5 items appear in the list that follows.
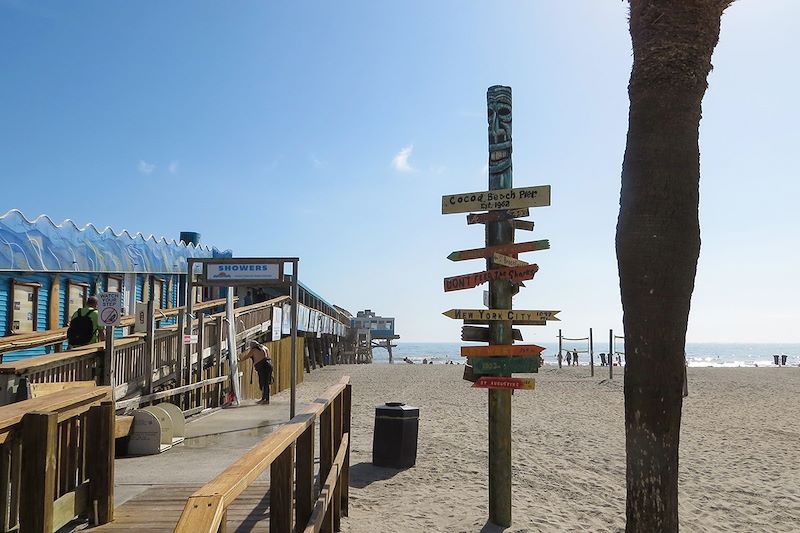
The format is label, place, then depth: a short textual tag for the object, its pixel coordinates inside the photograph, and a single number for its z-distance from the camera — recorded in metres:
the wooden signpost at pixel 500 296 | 6.73
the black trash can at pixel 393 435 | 9.62
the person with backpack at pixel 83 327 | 9.68
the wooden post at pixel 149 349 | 10.69
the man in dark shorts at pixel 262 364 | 14.92
